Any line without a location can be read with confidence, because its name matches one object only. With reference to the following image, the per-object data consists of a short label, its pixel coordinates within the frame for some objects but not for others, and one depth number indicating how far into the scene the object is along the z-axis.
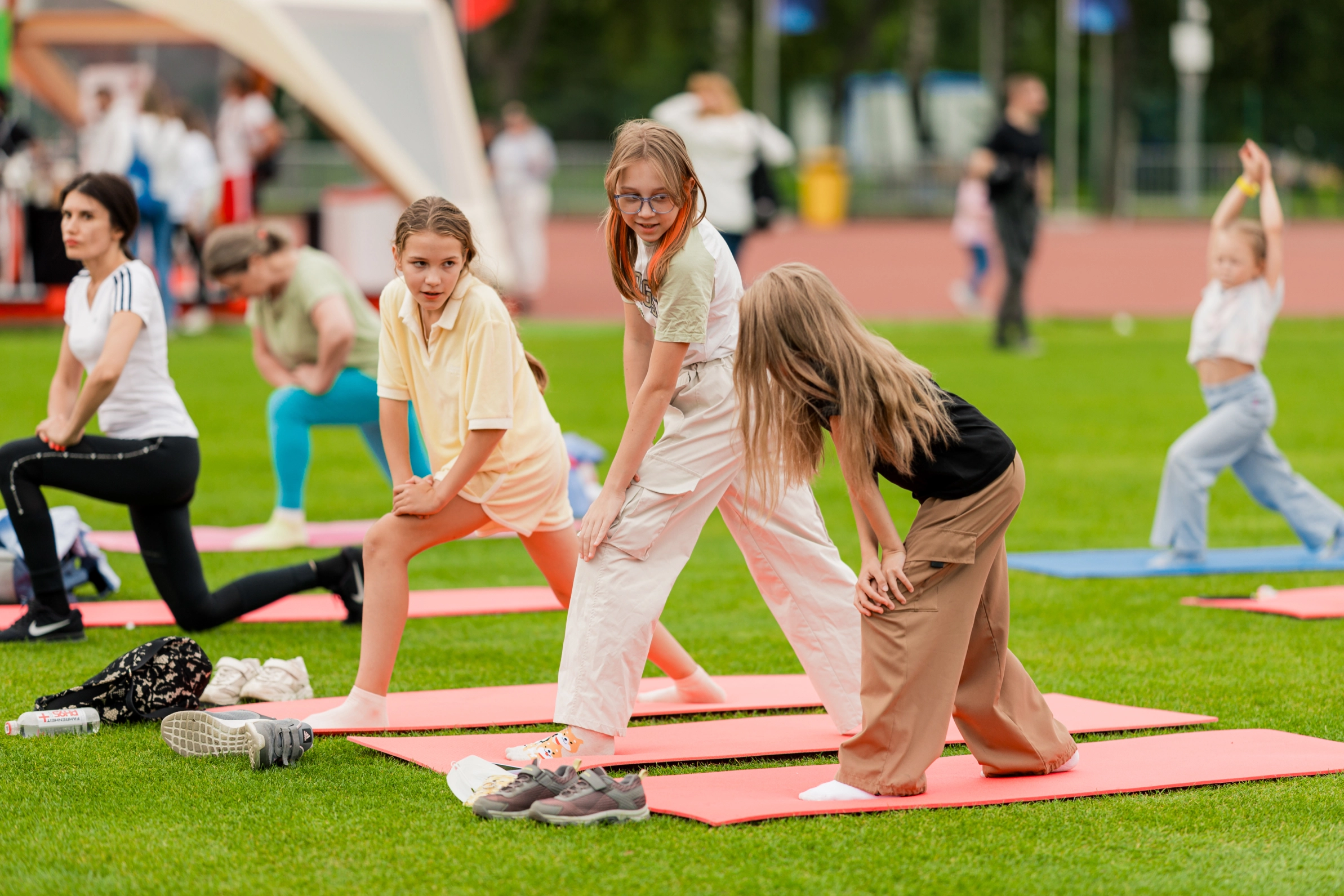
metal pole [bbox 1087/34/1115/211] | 89.00
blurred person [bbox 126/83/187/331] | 34.56
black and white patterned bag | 10.18
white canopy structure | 35.09
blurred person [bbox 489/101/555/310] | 45.22
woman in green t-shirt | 15.20
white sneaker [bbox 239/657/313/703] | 11.02
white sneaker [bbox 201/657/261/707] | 10.91
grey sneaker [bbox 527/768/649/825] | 8.18
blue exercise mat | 15.62
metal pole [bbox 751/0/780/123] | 87.62
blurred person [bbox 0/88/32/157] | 35.25
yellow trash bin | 84.25
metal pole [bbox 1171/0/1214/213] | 73.19
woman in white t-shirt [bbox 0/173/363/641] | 12.10
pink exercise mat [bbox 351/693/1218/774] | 9.54
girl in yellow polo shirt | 9.72
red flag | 48.81
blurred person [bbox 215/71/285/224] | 38.69
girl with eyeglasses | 8.98
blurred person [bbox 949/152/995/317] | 43.28
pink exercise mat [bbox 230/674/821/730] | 10.42
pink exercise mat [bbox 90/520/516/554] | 16.83
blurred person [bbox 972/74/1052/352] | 32.59
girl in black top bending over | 8.35
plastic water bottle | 9.88
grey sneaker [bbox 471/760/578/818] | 8.29
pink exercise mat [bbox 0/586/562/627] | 13.54
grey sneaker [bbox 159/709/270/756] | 9.41
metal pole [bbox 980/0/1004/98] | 101.00
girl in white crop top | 15.28
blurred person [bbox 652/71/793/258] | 29.67
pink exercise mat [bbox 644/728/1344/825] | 8.48
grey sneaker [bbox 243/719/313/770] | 9.19
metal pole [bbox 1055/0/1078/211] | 91.56
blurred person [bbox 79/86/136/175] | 34.44
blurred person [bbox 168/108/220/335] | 35.25
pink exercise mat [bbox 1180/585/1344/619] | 13.55
